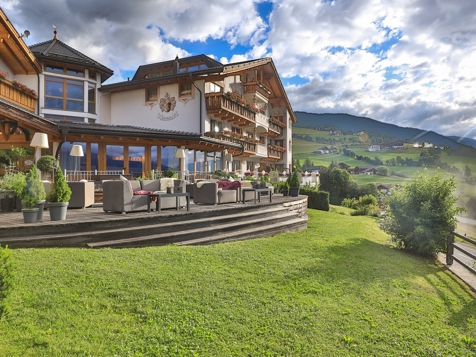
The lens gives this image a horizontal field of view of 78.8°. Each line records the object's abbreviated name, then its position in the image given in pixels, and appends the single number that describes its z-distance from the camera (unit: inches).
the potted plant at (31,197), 228.2
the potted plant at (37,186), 233.8
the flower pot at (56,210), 242.4
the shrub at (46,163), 447.5
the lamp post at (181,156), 592.4
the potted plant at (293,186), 517.7
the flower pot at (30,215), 226.9
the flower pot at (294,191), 517.0
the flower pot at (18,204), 312.5
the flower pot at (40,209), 238.0
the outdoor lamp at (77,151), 475.5
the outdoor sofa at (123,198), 283.6
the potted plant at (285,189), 542.6
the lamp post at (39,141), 352.8
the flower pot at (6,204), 309.5
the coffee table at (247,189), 372.8
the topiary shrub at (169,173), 560.4
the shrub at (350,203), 1009.3
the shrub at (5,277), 105.8
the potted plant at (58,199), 242.8
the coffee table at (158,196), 287.9
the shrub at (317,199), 729.0
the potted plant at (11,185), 239.0
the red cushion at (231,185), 402.7
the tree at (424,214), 321.4
